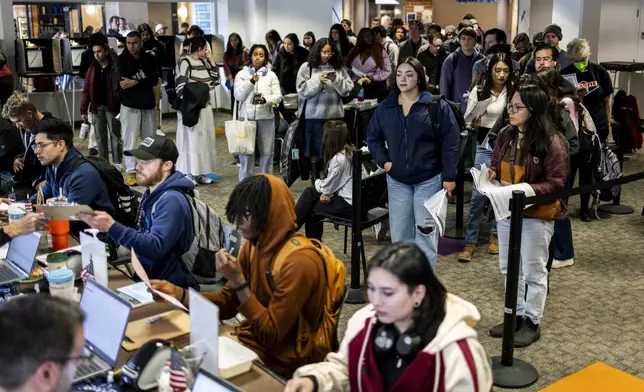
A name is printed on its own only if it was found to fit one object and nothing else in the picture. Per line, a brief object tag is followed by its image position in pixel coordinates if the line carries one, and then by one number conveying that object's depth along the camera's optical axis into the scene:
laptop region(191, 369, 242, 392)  2.06
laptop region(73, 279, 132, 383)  2.53
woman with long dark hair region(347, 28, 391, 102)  9.33
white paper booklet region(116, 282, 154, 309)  3.17
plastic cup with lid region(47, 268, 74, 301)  3.10
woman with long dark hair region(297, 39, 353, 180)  7.38
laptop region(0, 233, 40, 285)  3.49
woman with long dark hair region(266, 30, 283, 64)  10.99
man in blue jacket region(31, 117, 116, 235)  4.20
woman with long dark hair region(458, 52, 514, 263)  5.91
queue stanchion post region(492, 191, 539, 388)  3.88
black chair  4.95
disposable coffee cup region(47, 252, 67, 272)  3.46
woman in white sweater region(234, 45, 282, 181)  7.61
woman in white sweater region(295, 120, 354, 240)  5.45
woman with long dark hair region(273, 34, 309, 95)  9.82
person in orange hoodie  2.82
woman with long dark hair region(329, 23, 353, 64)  10.32
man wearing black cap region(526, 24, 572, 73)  7.11
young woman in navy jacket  4.80
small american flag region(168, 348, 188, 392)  2.35
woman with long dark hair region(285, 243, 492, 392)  2.18
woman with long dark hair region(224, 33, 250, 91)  11.45
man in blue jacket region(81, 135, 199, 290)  3.52
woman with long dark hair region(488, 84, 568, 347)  4.08
